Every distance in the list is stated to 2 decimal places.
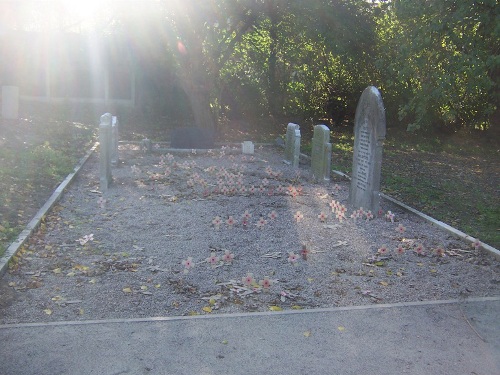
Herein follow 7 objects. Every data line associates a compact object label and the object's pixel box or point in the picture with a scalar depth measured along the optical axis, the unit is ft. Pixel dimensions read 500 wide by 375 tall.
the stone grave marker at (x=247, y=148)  50.85
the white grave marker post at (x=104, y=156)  33.50
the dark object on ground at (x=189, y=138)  52.39
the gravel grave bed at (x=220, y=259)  17.60
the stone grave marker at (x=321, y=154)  37.47
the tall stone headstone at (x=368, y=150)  28.25
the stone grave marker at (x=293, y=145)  44.16
